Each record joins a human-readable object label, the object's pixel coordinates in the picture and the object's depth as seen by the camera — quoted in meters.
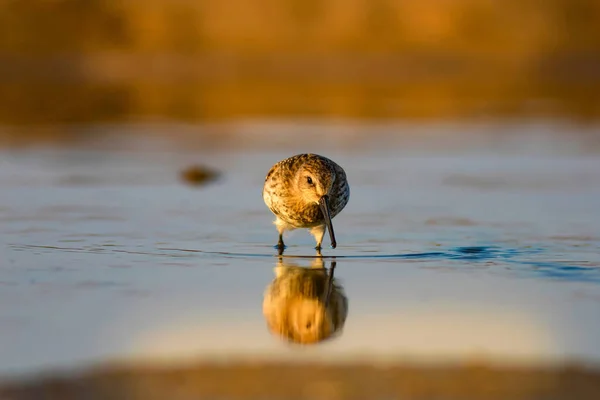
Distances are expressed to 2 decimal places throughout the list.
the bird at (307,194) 10.86
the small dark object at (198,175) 16.23
